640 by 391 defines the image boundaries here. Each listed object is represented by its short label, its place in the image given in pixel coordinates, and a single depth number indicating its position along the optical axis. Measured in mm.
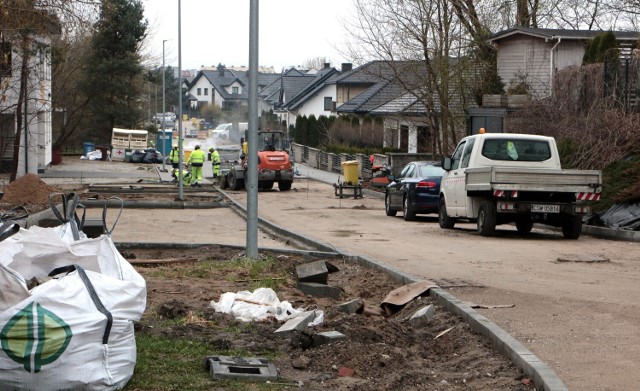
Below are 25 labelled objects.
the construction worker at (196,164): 41938
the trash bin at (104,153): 73750
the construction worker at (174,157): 43875
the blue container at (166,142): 78250
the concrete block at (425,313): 9750
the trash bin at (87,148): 75000
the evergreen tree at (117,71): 75312
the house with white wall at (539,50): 39156
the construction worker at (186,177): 44031
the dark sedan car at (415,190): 25641
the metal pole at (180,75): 33991
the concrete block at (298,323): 8516
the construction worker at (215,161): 46472
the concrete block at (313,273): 11695
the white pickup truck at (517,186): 18922
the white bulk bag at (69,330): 6047
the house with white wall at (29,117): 24031
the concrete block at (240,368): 6938
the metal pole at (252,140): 14148
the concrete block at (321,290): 11359
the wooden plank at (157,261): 14020
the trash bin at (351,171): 41062
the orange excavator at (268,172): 41062
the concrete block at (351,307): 9852
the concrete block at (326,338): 8109
